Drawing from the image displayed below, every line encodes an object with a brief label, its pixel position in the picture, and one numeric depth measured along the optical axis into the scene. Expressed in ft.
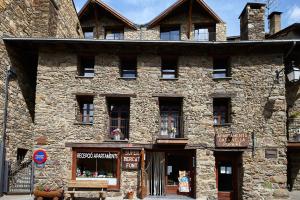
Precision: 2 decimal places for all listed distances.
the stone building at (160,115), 48.16
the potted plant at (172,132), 50.15
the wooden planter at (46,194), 41.75
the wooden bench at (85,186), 45.80
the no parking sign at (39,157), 37.40
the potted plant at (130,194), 46.77
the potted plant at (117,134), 49.62
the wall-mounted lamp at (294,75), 42.47
